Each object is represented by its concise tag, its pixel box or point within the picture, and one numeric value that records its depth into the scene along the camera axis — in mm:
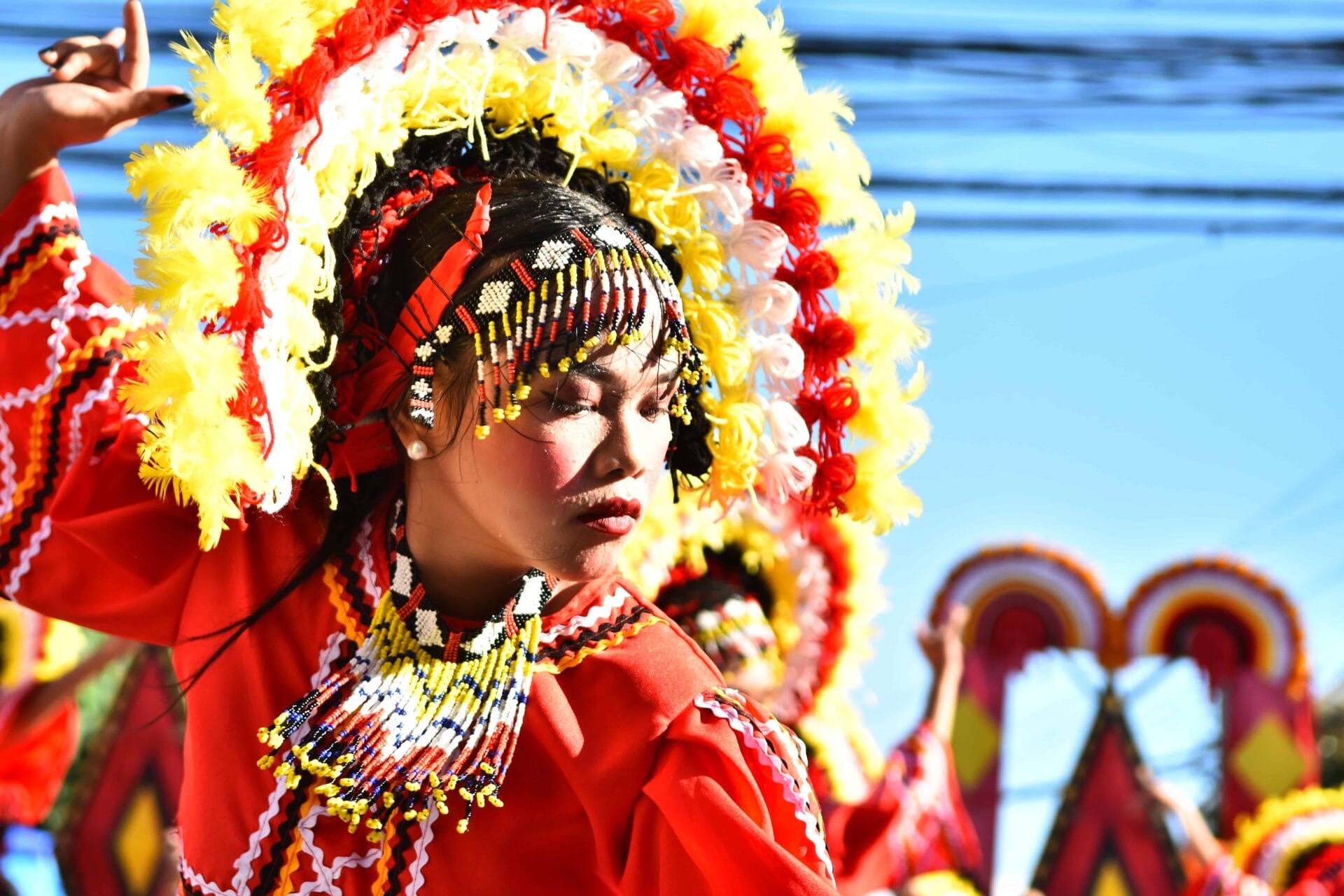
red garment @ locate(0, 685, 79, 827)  8891
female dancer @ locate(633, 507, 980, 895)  7719
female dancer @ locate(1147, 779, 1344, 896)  8844
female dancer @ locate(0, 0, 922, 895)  3303
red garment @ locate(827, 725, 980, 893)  7242
